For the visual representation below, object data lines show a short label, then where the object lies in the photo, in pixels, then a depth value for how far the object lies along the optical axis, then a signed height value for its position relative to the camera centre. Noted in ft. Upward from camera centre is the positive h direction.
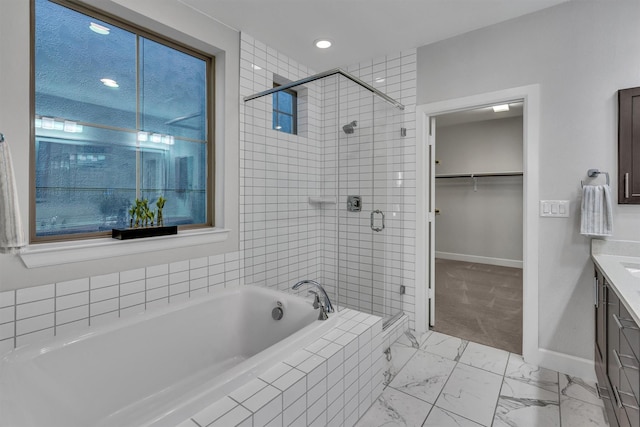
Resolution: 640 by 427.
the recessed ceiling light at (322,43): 8.90 +4.93
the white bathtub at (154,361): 4.08 -2.51
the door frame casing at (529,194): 7.39 +0.44
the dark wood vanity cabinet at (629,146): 6.24 +1.37
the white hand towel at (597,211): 6.32 +0.03
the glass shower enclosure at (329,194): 8.14 +0.49
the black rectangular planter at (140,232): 6.15 -0.44
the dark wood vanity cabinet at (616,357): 3.62 -2.09
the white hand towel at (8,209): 3.72 +0.02
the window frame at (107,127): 5.44 +2.27
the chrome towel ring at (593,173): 6.59 +0.85
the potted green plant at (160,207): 6.96 +0.09
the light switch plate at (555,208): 7.08 +0.10
